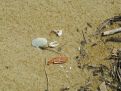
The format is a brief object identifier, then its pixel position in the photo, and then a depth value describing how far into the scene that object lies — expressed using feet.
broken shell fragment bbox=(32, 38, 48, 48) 9.15
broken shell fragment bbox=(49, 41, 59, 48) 9.15
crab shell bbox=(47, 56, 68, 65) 8.85
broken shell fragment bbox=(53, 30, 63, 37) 9.40
